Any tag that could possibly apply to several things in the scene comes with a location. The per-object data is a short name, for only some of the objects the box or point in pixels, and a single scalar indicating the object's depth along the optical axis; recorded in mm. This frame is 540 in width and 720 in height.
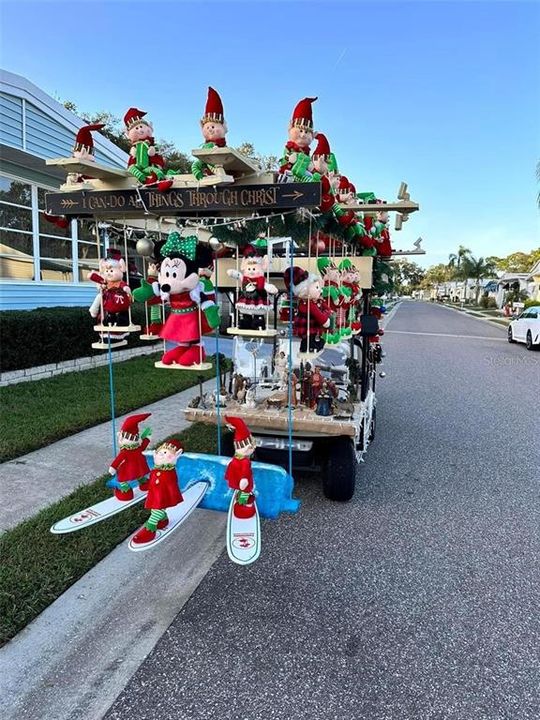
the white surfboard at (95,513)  2865
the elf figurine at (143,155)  2896
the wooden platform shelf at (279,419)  3814
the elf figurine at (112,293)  3375
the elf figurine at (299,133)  2990
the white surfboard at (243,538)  2584
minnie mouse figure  3045
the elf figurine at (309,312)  3338
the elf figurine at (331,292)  3639
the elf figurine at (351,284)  4164
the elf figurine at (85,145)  2873
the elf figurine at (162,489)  2787
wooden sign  2615
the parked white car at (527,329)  16828
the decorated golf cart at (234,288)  2744
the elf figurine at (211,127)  2703
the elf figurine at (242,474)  2924
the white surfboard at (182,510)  2659
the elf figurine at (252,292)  3041
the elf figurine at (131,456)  3053
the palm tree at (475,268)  65875
